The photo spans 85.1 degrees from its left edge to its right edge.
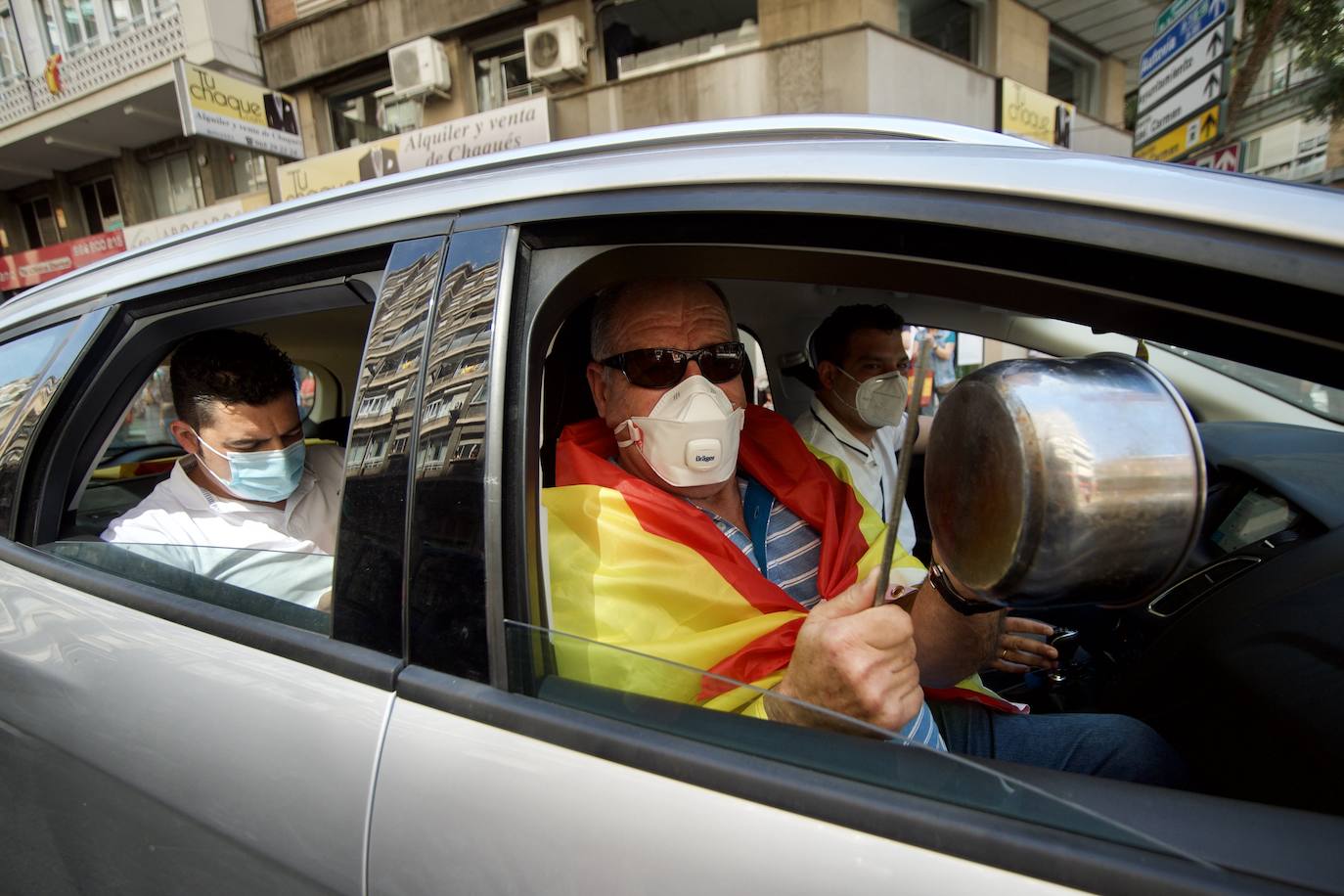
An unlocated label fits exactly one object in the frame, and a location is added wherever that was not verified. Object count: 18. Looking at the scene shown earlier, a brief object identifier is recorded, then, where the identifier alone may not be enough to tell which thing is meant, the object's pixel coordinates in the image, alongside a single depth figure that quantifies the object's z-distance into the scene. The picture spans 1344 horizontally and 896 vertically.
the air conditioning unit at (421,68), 11.96
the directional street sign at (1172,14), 5.72
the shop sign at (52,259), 16.70
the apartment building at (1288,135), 8.58
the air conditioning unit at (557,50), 10.69
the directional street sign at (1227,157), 5.38
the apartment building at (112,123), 14.22
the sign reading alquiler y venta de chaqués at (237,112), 11.01
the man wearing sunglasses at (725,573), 0.99
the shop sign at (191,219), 14.82
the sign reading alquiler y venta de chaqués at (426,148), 11.25
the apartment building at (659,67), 9.34
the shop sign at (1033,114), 10.59
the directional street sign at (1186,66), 5.23
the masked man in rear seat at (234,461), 1.99
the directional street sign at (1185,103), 5.31
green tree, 6.12
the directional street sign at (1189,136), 5.44
